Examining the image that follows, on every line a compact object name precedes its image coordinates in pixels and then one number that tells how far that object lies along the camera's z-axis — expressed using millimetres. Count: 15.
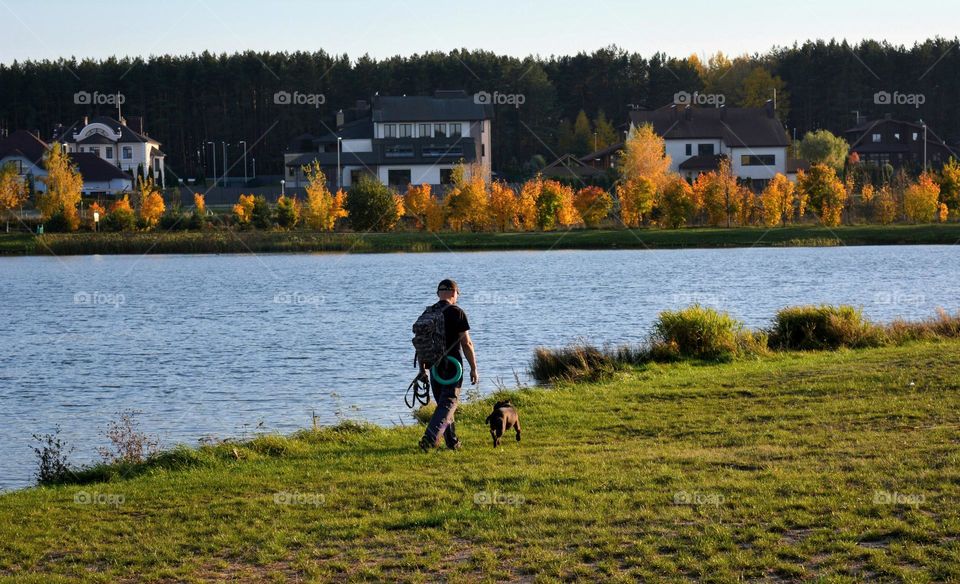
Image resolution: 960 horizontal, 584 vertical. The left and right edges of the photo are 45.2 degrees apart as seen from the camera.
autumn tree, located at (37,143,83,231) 93750
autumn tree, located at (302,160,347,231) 90812
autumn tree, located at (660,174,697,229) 88250
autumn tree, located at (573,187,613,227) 91000
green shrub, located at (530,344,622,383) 22797
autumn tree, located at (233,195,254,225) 91188
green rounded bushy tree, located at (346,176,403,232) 90062
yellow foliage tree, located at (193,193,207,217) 94750
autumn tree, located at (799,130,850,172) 117825
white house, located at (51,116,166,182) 128125
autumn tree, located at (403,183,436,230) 91788
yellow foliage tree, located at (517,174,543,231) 90250
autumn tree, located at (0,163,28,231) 98875
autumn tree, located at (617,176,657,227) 88312
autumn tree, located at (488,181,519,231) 90500
